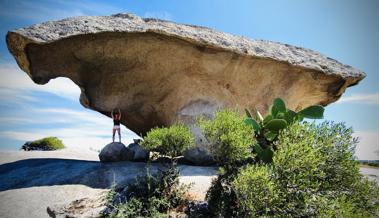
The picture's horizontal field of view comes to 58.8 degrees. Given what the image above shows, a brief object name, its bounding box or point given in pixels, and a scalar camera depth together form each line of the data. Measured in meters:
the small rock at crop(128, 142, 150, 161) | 13.63
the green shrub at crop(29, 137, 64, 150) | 24.89
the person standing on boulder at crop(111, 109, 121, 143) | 15.18
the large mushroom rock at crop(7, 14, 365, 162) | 12.87
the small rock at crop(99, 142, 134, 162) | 13.21
